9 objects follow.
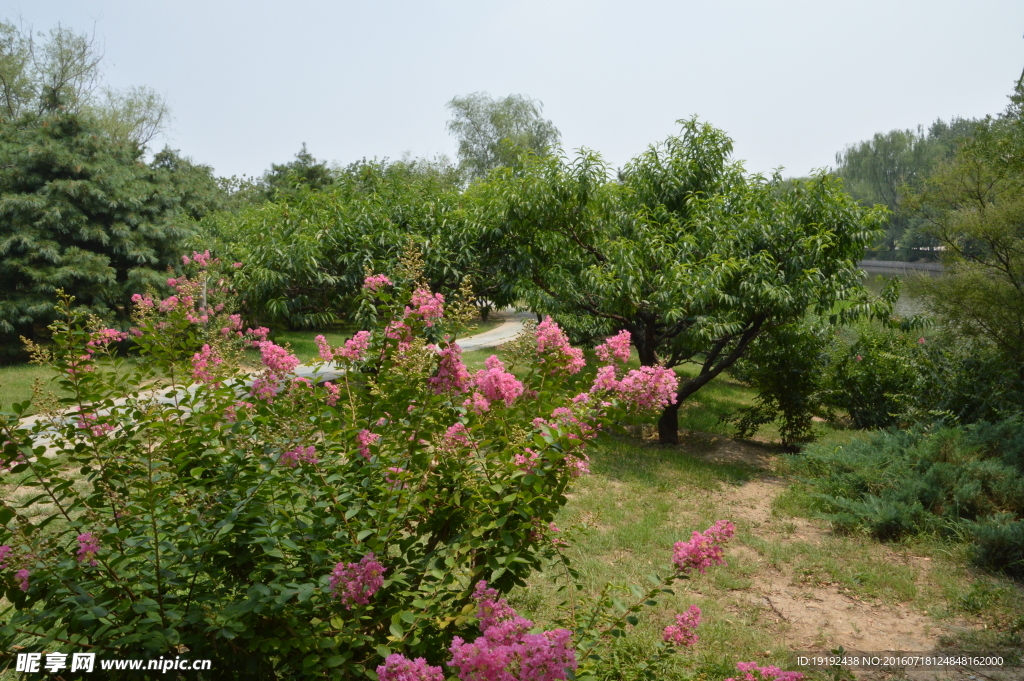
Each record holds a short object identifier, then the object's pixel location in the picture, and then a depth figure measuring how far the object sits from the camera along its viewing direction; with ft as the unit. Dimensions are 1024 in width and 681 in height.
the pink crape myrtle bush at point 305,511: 6.43
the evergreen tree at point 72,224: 42.50
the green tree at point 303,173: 80.69
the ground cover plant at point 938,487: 16.46
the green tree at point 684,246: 25.89
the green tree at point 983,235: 28.73
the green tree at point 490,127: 114.83
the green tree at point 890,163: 156.26
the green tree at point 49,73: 75.15
